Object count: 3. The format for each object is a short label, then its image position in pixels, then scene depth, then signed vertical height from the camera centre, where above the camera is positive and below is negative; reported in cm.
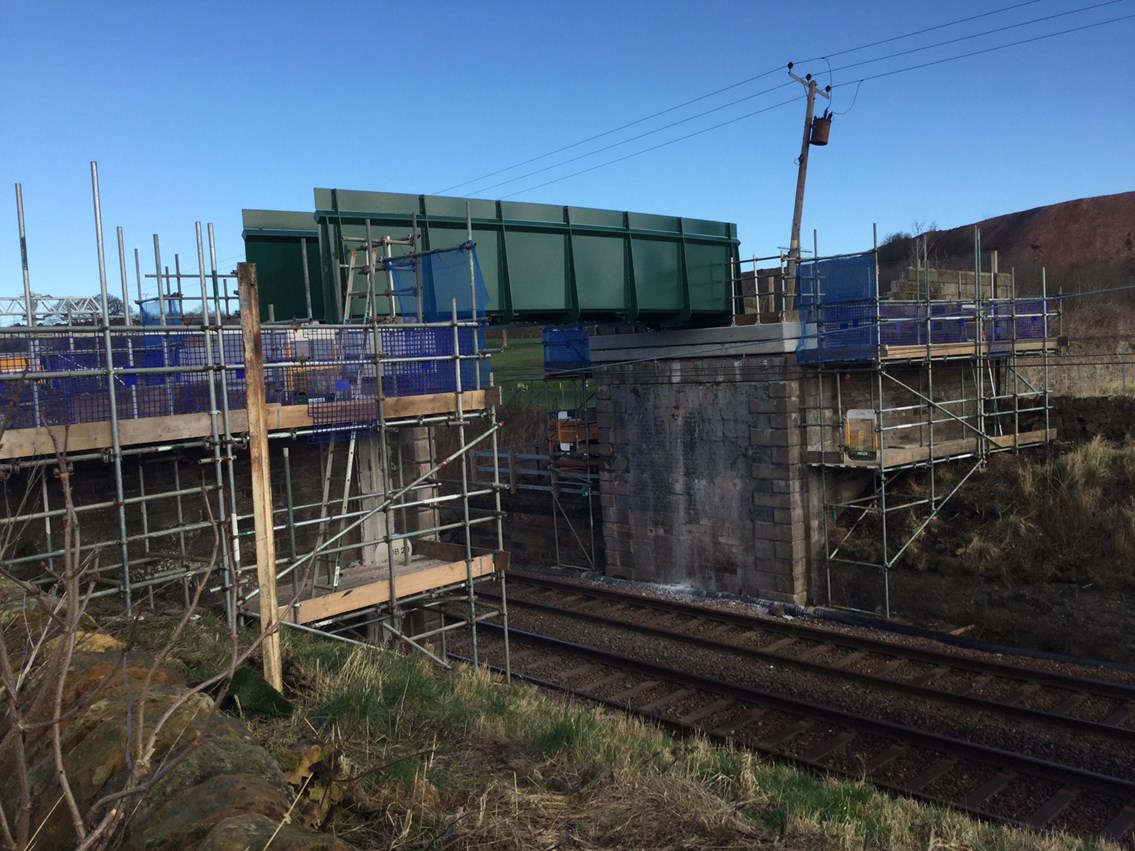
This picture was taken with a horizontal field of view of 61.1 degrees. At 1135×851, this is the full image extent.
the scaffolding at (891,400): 1622 -102
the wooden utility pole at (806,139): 2359 +516
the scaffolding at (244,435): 855 -53
